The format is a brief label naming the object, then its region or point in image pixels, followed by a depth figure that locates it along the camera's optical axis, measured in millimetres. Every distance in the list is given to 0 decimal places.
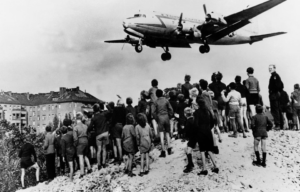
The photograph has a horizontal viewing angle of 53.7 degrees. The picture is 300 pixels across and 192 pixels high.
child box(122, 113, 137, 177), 9320
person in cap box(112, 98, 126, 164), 10398
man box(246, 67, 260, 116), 10555
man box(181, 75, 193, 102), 10992
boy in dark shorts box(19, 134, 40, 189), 11000
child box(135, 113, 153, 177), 9039
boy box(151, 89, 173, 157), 9578
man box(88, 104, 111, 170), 10375
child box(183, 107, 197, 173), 8318
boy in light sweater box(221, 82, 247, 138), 10133
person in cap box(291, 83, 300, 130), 11945
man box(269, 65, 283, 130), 11023
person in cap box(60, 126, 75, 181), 10570
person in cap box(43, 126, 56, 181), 10977
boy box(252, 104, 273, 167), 8617
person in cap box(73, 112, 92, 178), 10367
